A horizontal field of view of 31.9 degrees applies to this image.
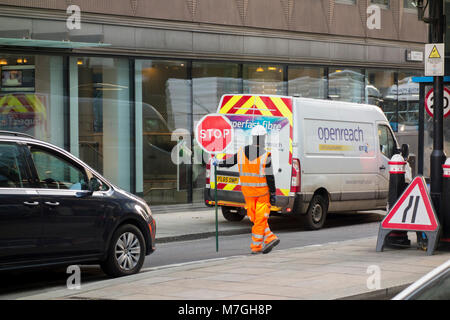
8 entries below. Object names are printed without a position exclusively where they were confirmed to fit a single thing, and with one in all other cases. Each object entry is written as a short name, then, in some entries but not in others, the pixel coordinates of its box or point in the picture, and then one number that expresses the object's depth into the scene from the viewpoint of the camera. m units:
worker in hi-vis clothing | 12.06
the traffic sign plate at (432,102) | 12.48
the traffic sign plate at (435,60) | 11.76
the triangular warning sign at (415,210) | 11.38
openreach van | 15.69
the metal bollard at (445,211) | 11.63
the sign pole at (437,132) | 11.88
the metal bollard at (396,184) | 12.06
